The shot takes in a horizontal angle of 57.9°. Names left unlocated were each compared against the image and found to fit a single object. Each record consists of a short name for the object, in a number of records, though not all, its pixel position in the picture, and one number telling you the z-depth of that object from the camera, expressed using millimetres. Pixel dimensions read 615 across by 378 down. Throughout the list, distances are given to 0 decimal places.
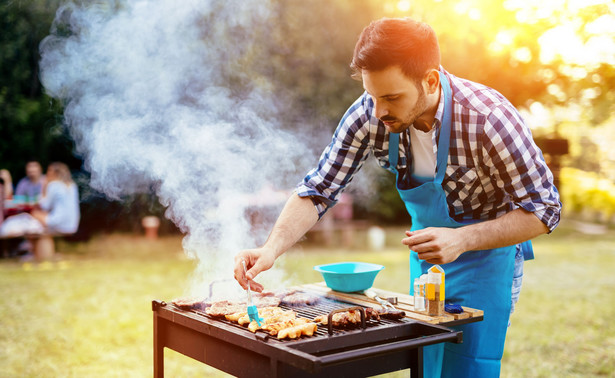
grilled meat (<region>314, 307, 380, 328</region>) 2084
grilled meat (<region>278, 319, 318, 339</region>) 1904
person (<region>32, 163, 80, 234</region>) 9367
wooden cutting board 2127
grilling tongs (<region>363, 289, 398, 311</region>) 2287
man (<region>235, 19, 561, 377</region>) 2064
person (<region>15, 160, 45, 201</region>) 9688
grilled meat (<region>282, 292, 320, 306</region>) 2498
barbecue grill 1739
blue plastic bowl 2609
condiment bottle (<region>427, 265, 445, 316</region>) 2160
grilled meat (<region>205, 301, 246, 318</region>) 2193
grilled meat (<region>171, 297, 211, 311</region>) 2336
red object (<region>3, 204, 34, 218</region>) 9492
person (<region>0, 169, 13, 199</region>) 9664
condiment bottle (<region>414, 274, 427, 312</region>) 2252
